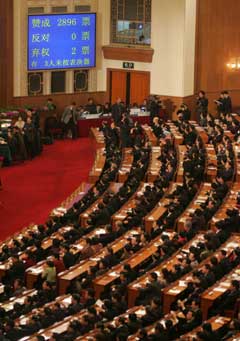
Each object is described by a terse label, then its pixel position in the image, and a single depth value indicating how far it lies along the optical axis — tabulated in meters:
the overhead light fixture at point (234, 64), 35.48
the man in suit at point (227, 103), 32.75
